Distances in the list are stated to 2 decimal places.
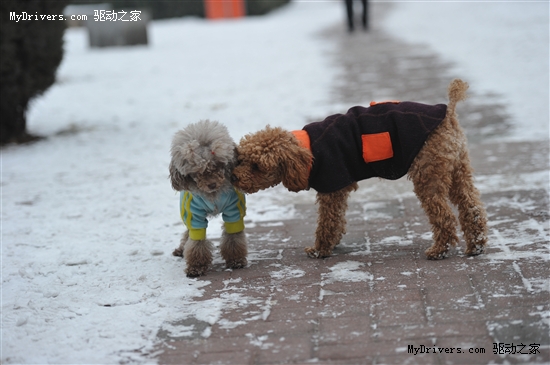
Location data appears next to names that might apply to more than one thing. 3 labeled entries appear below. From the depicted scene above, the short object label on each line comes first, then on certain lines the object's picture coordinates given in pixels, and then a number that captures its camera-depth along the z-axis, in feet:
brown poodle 14.11
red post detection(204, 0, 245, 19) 90.53
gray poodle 13.65
